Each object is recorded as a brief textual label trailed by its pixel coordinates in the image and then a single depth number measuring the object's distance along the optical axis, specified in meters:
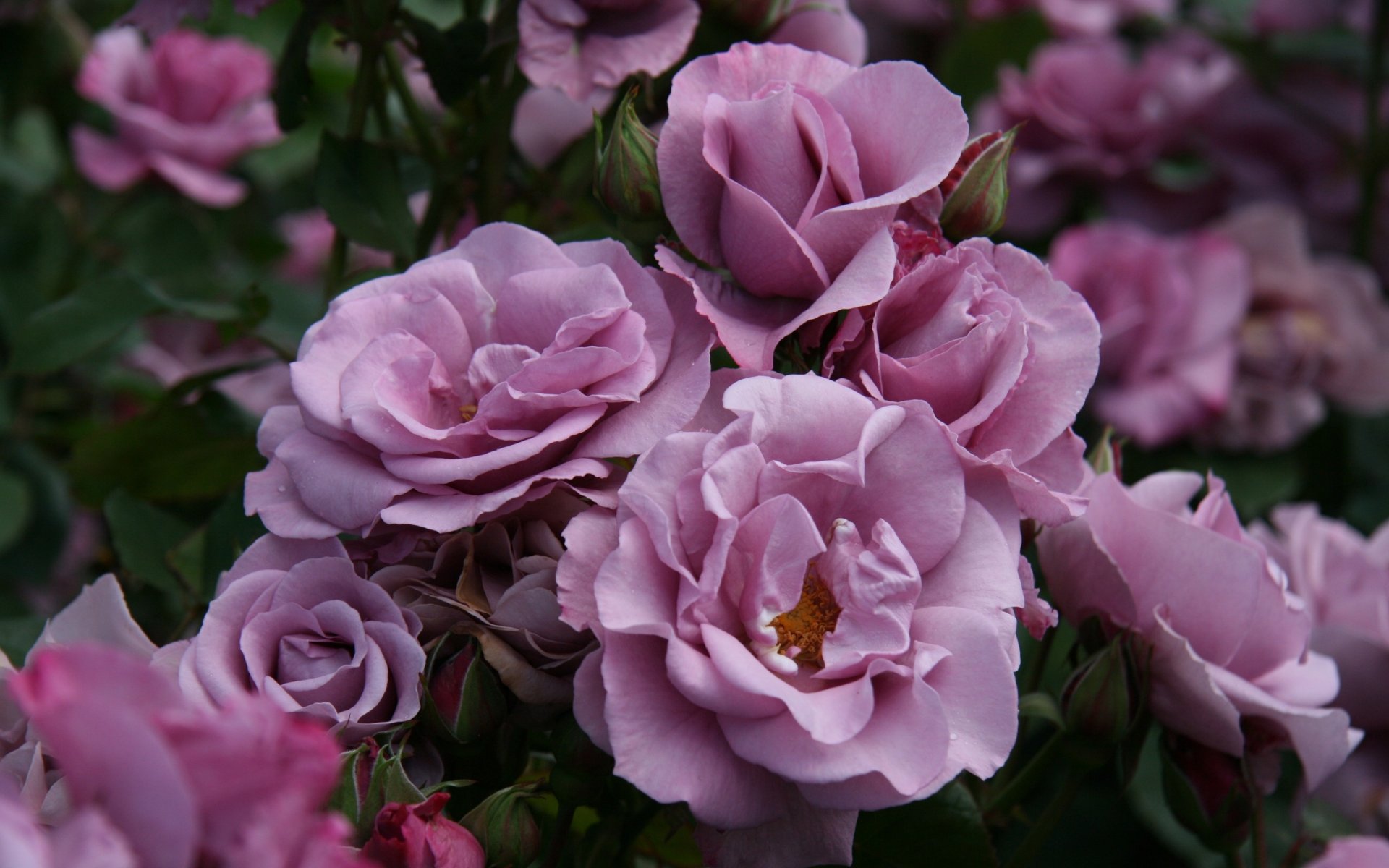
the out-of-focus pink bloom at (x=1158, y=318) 1.23
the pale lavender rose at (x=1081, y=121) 1.34
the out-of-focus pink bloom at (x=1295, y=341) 1.30
